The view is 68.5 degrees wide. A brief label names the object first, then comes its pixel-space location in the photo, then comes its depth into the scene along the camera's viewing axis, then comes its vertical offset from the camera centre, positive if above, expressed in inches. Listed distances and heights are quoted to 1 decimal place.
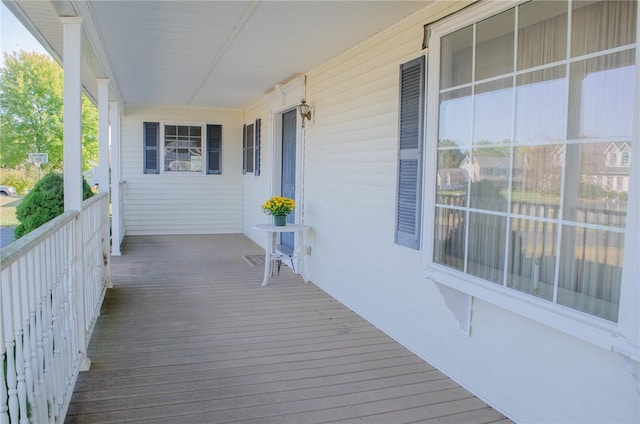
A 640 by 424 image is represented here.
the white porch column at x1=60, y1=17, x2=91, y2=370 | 117.0 +8.6
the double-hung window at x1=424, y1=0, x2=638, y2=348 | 78.0 +6.9
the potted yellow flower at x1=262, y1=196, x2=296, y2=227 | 223.1 -14.6
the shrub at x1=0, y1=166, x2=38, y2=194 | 191.3 -2.7
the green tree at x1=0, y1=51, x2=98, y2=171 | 425.4 +68.7
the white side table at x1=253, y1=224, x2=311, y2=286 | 217.0 -23.9
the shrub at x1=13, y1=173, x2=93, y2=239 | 212.7 -14.9
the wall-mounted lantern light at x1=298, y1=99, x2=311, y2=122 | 226.2 +33.2
